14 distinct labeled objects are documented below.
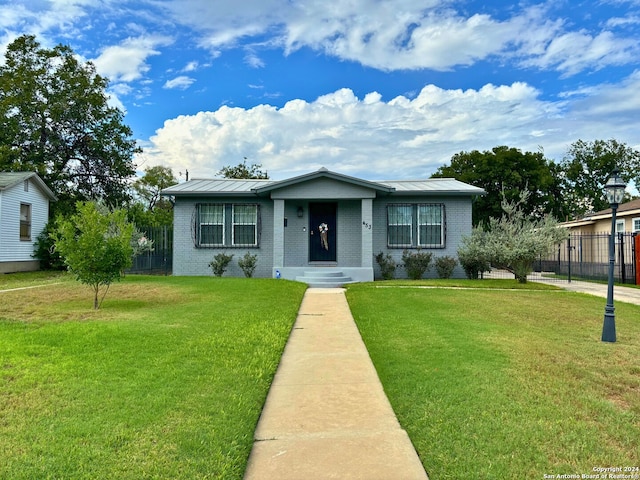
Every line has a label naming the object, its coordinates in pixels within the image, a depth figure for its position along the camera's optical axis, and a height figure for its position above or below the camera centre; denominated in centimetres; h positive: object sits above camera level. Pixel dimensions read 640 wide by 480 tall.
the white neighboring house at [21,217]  1777 +142
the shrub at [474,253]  1411 -22
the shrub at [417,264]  1534 -63
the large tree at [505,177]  3266 +554
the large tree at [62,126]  2272 +695
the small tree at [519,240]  1342 +21
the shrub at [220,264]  1558 -61
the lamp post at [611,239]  639 +12
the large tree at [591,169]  3806 +714
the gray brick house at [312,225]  1591 +84
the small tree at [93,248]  842 +0
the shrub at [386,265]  1558 -67
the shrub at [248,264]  1547 -61
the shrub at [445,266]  1530 -70
